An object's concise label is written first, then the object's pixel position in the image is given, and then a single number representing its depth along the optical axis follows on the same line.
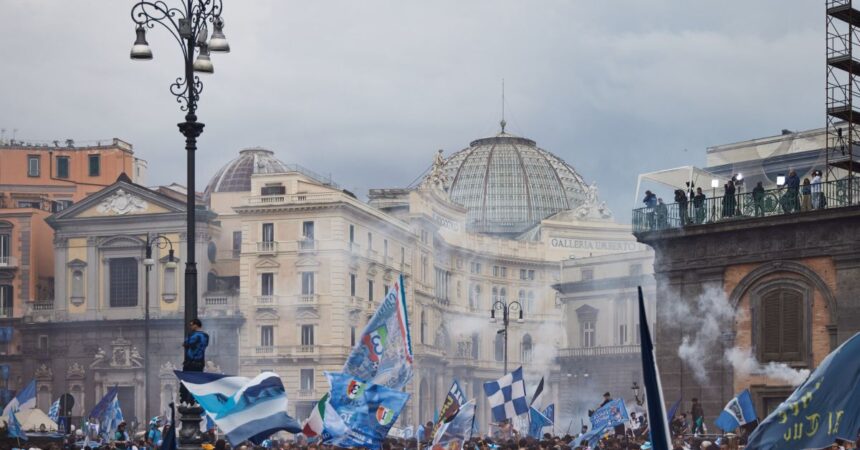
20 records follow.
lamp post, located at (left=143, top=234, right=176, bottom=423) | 85.56
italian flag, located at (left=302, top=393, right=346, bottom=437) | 31.91
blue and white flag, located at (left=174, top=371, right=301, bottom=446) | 22.25
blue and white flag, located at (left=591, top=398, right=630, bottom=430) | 33.25
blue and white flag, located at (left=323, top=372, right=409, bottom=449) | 24.86
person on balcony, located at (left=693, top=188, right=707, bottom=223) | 41.78
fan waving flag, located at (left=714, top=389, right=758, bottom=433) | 30.64
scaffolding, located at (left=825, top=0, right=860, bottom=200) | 40.03
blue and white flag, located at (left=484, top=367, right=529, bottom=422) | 37.75
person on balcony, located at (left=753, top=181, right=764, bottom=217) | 40.25
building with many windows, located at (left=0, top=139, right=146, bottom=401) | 90.62
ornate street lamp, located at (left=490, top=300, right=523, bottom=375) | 103.44
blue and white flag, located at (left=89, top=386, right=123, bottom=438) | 44.09
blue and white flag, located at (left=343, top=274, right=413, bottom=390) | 27.00
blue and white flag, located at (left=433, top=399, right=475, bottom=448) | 28.81
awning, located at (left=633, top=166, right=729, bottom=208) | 57.23
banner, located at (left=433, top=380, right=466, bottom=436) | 31.25
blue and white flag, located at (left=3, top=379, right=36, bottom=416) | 42.89
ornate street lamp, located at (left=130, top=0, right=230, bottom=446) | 24.69
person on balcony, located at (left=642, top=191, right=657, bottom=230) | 43.12
